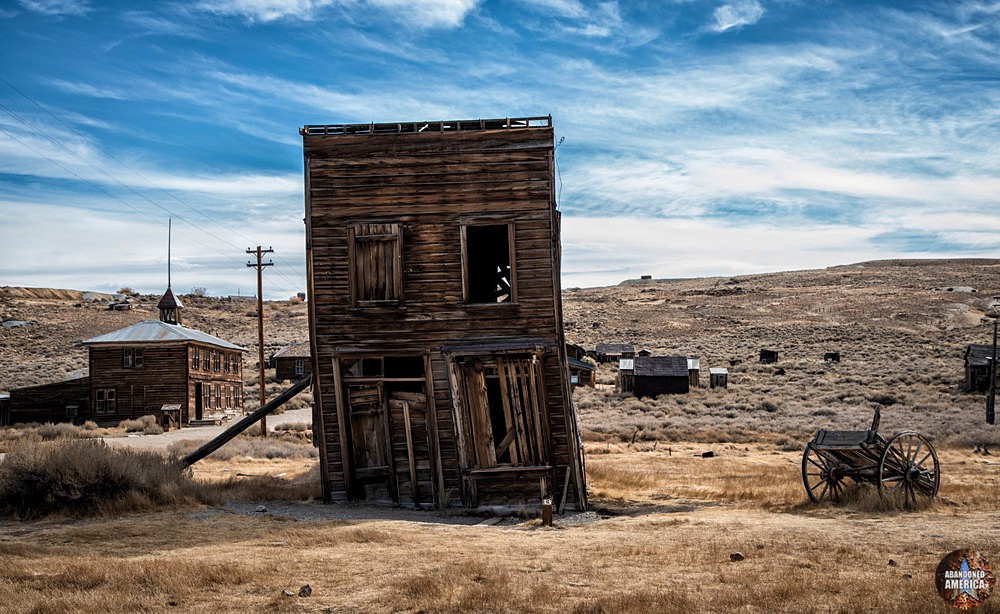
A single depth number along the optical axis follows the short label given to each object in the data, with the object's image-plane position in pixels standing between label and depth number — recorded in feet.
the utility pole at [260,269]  106.22
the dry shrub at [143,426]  119.85
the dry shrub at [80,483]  43.55
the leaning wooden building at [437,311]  51.16
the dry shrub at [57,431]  103.68
